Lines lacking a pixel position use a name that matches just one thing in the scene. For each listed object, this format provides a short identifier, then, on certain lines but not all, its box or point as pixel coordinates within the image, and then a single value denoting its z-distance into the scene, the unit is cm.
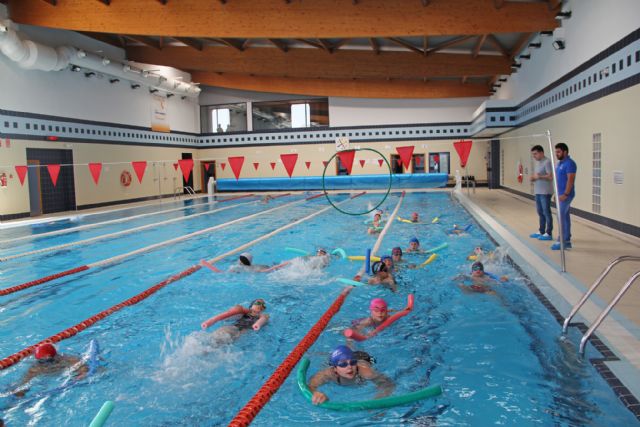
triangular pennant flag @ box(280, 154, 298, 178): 1434
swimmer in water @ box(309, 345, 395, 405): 315
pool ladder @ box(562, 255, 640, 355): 278
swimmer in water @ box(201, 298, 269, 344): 411
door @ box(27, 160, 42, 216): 1409
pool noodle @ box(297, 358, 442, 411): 286
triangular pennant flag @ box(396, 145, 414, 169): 1142
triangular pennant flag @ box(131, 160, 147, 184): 1686
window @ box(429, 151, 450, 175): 2222
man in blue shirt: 606
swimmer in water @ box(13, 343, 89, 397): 357
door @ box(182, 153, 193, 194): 2277
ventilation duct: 1185
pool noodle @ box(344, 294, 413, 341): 384
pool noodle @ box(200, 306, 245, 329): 418
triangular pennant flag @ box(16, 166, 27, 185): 1224
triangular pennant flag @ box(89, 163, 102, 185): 1399
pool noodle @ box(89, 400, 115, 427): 228
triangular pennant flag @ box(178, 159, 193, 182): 1448
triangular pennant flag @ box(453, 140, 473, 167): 1106
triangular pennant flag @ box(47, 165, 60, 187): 1242
